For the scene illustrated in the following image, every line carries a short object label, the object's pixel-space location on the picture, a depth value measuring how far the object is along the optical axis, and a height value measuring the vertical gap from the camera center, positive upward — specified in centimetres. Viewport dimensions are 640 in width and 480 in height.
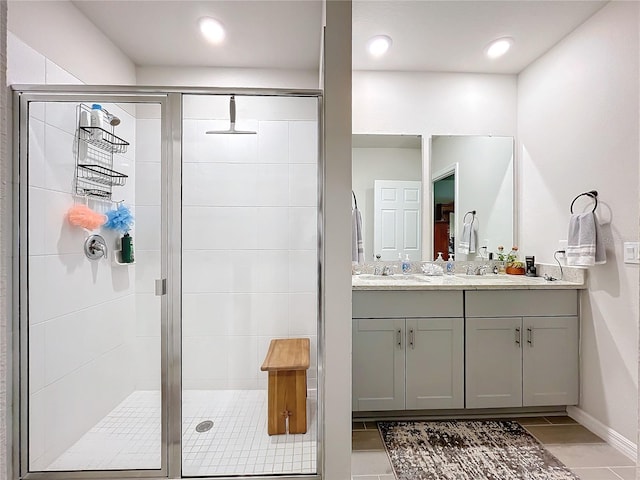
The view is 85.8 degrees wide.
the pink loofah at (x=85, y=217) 172 +11
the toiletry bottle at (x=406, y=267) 277 -21
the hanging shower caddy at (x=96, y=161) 174 +40
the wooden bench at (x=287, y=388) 180 -78
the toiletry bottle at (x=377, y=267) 275 -21
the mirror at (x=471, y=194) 282 +39
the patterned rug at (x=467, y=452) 177 -119
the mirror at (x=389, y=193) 276 +39
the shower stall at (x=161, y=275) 168 -18
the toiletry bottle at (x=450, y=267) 281 -21
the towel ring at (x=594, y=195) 213 +29
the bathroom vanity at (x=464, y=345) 220 -67
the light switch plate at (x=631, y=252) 187 -5
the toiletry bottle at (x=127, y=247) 174 -4
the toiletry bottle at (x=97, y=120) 171 +60
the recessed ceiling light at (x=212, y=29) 219 +138
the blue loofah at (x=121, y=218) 173 +11
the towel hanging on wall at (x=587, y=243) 204 -1
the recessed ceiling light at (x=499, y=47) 244 +141
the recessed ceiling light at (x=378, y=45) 239 +140
